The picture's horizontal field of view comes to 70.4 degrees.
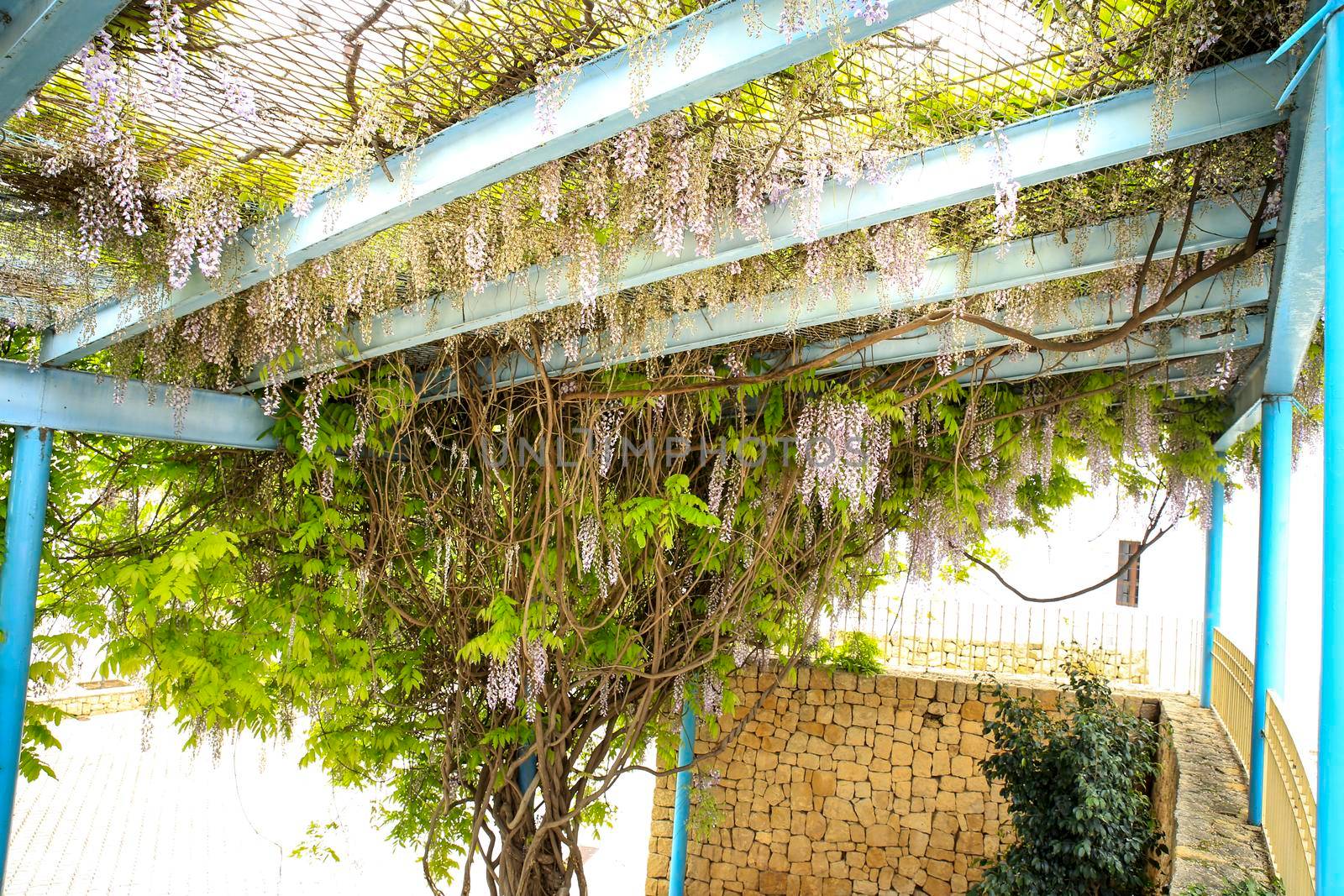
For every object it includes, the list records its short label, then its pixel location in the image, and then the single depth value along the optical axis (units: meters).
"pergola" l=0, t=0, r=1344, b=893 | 1.58
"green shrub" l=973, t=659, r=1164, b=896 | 4.41
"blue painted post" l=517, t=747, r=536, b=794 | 5.52
